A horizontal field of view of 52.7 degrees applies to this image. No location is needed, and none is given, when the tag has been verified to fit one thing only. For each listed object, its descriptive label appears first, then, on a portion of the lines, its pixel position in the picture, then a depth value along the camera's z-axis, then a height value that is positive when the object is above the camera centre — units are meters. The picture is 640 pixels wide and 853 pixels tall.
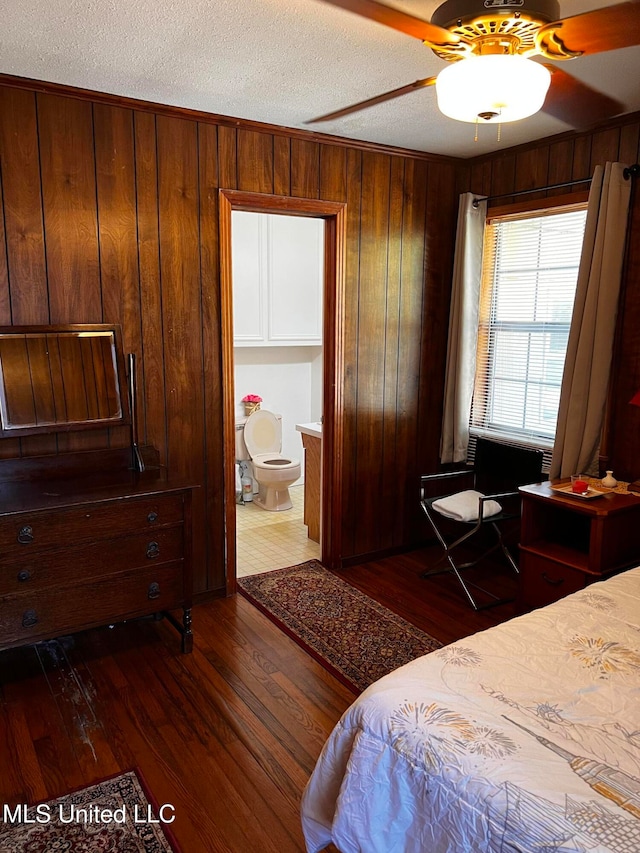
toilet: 5.10 -1.21
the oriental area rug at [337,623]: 2.90 -1.56
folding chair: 3.52 -1.06
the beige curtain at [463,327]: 3.91 -0.09
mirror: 2.79 -0.32
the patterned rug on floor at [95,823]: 1.91 -1.57
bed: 1.20 -0.90
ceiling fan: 1.51 +0.67
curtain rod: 3.07 +0.68
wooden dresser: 2.52 -0.99
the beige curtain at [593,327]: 3.10 -0.07
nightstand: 2.90 -1.09
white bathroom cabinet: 5.03 +0.24
